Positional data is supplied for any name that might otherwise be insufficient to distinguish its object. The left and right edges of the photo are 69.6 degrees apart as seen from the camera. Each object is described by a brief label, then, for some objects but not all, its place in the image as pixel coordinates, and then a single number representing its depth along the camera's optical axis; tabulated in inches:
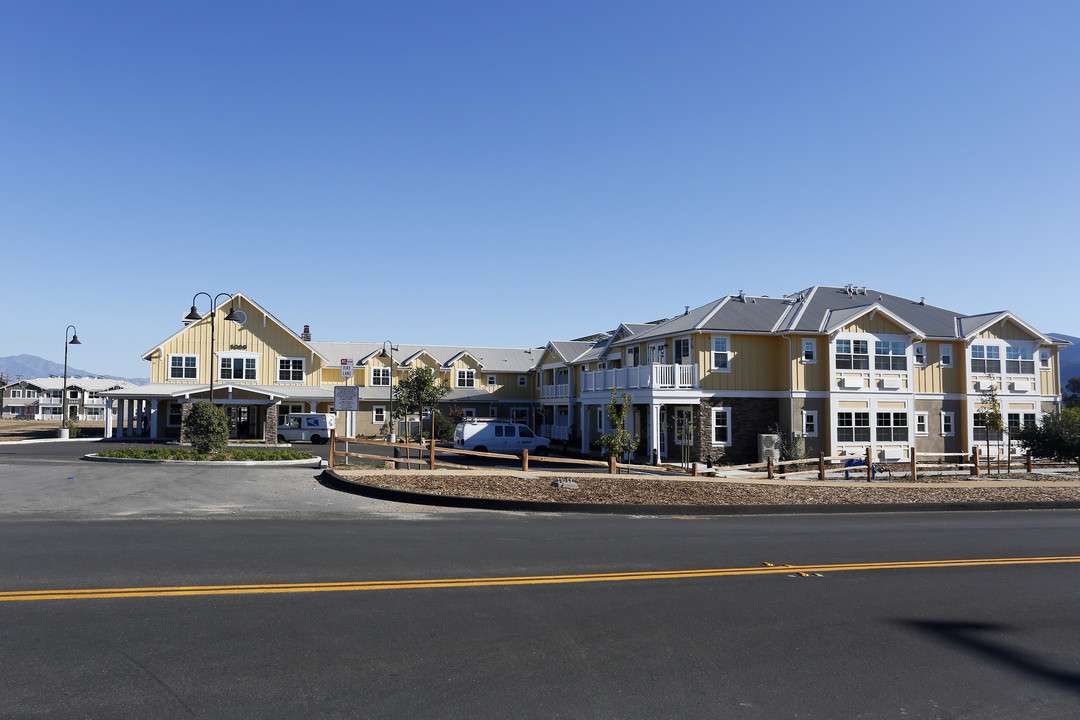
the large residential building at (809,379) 1326.3
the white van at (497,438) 1424.7
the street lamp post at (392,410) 1901.1
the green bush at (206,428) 1023.0
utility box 1270.9
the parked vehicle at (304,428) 1755.7
